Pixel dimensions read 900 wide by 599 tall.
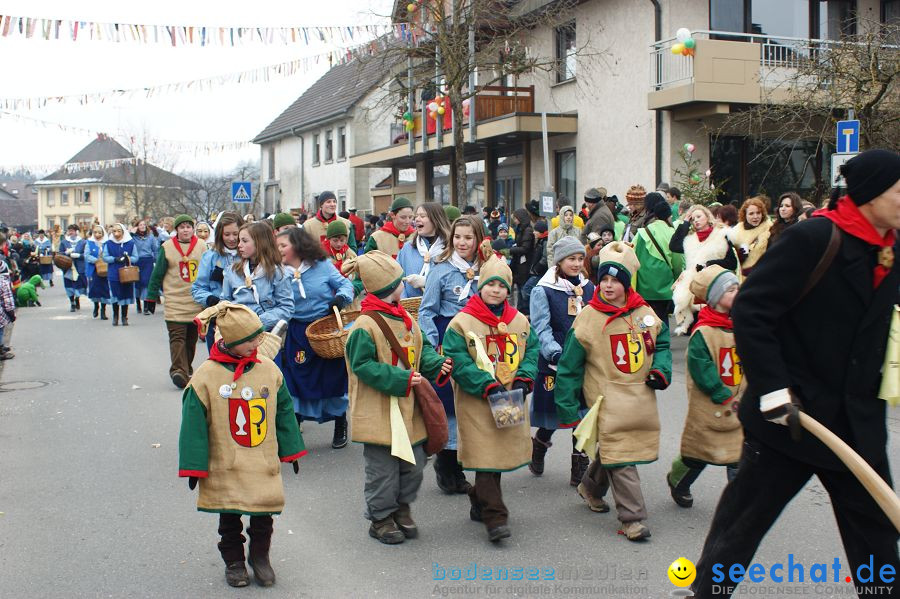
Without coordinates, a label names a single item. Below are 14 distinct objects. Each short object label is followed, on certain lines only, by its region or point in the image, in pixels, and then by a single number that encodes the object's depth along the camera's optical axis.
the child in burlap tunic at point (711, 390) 5.39
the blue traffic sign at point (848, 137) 11.98
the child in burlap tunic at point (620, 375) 5.25
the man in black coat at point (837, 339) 3.32
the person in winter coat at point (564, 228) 13.22
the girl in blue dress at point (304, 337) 7.53
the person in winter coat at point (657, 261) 10.48
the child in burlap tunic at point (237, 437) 4.49
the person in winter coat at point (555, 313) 6.11
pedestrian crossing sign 23.88
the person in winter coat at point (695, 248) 9.57
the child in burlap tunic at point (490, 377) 5.26
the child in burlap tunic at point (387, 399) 5.14
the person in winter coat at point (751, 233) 10.48
